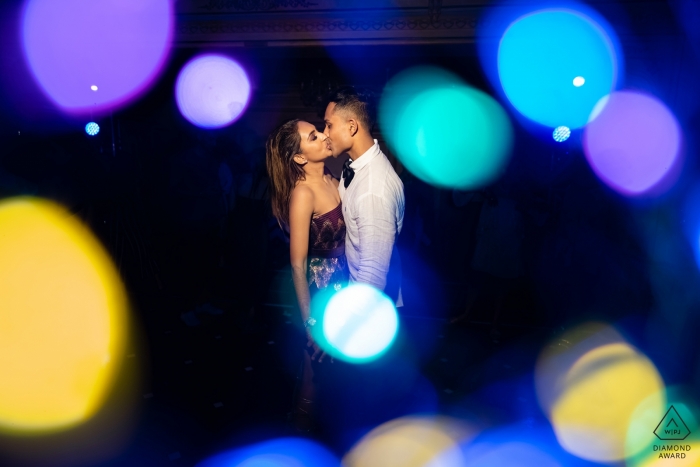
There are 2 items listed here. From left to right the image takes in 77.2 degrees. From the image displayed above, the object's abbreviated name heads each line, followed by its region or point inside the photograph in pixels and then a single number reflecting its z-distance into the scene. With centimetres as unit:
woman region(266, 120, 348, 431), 216
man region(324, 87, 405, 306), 189
